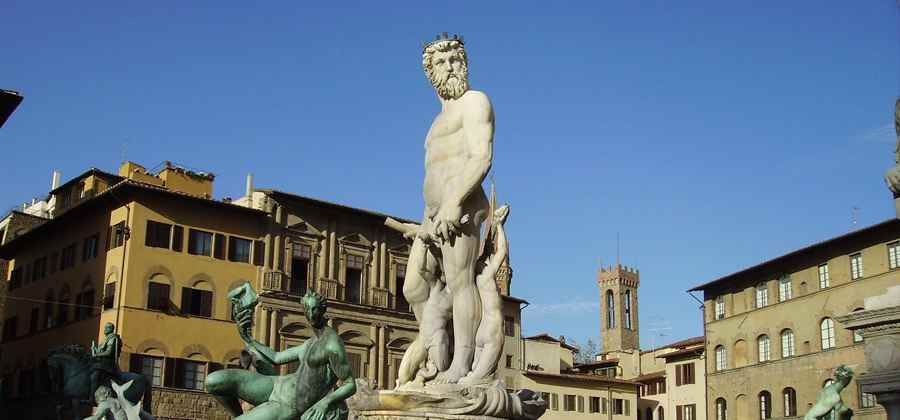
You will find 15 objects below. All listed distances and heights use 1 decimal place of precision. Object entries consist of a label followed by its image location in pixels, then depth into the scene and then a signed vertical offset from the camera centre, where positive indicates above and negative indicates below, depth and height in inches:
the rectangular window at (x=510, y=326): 2581.2 +335.6
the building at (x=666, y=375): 2837.1 +259.2
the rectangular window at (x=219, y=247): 1946.4 +384.0
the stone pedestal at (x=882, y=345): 419.2 +50.6
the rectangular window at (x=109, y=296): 1825.3 +277.9
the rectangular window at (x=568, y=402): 2689.5 +164.1
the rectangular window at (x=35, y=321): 2061.3 +263.8
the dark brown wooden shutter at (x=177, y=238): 1893.5 +388.9
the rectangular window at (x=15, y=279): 2214.6 +368.7
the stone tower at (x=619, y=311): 6018.7 +881.2
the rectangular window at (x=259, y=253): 2006.6 +387.6
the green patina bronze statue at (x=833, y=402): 440.8 +28.7
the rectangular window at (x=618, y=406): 2837.1 +165.7
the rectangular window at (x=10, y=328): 2155.8 +261.7
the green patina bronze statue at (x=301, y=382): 247.0 +18.9
